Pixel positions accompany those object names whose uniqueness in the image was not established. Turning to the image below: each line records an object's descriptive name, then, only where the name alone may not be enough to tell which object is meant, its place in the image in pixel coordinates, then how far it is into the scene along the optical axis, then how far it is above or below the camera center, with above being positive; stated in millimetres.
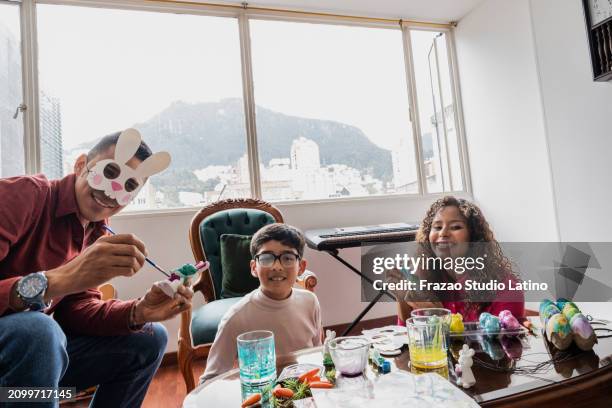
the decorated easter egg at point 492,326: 1010 -319
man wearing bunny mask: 887 -92
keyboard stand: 2027 -175
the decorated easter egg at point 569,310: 910 -272
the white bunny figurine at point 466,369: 737 -322
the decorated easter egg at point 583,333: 862 -308
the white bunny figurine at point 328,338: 889 -286
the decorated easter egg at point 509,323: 1016 -316
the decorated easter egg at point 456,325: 1034 -315
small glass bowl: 784 -291
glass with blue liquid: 767 -289
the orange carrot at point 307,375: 780 -328
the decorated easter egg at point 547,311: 954 -277
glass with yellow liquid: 822 -291
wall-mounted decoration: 1986 +945
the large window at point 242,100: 2412 +1009
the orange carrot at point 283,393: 707 -321
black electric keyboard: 2020 -75
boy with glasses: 1225 -276
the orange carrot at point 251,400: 711 -333
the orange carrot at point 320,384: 753 -331
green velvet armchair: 1561 -145
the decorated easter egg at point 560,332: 878 -308
